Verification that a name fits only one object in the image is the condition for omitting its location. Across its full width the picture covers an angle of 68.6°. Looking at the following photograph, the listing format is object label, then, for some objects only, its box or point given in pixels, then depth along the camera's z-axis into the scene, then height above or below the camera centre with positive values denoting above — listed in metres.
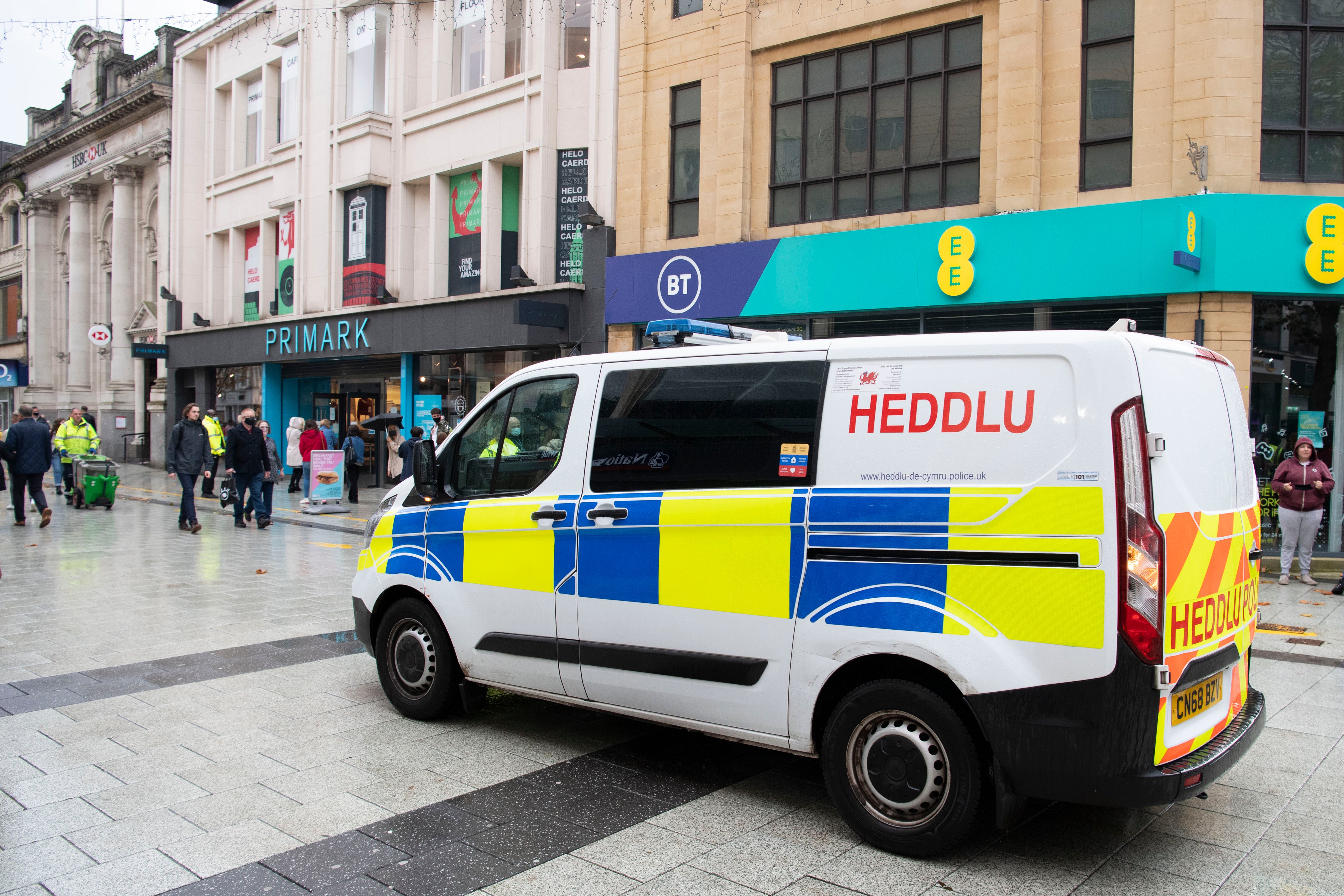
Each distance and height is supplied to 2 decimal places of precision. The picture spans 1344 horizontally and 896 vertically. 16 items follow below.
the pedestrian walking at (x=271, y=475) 16.30 -1.05
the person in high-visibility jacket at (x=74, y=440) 18.91 -0.40
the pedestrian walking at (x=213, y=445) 19.23 -0.48
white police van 3.39 -0.51
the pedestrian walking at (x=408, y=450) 16.08 -0.44
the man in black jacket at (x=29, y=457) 14.92 -0.58
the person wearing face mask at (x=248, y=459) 15.32 -0.59
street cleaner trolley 17.98 -1.14
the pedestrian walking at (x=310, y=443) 19.55 -0.40
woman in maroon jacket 10.72 -0.66
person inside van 5.18 -0.06
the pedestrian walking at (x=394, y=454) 19.48 -0.61
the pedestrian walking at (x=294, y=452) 21.36 -0.65
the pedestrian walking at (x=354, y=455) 19.03 -0.62
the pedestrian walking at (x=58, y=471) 20.61 -1.28
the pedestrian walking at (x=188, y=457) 15.02 -0.57
